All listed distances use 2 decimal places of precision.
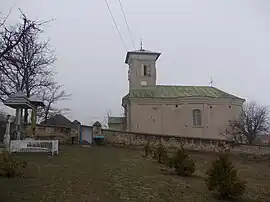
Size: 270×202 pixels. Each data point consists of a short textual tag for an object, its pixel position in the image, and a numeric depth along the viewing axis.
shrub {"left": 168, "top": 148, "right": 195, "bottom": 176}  12.21
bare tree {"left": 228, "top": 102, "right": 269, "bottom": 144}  33.50
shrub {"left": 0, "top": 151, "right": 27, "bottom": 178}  8.55
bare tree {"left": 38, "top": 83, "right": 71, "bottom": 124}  30.06
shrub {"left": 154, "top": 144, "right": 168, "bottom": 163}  15.90
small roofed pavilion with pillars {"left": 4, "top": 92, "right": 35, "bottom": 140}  15.35
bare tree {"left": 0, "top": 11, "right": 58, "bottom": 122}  21.83
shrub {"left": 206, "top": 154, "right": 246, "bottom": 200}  8.38
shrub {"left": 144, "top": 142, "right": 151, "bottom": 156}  20.48
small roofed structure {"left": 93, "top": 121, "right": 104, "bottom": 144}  26.04
